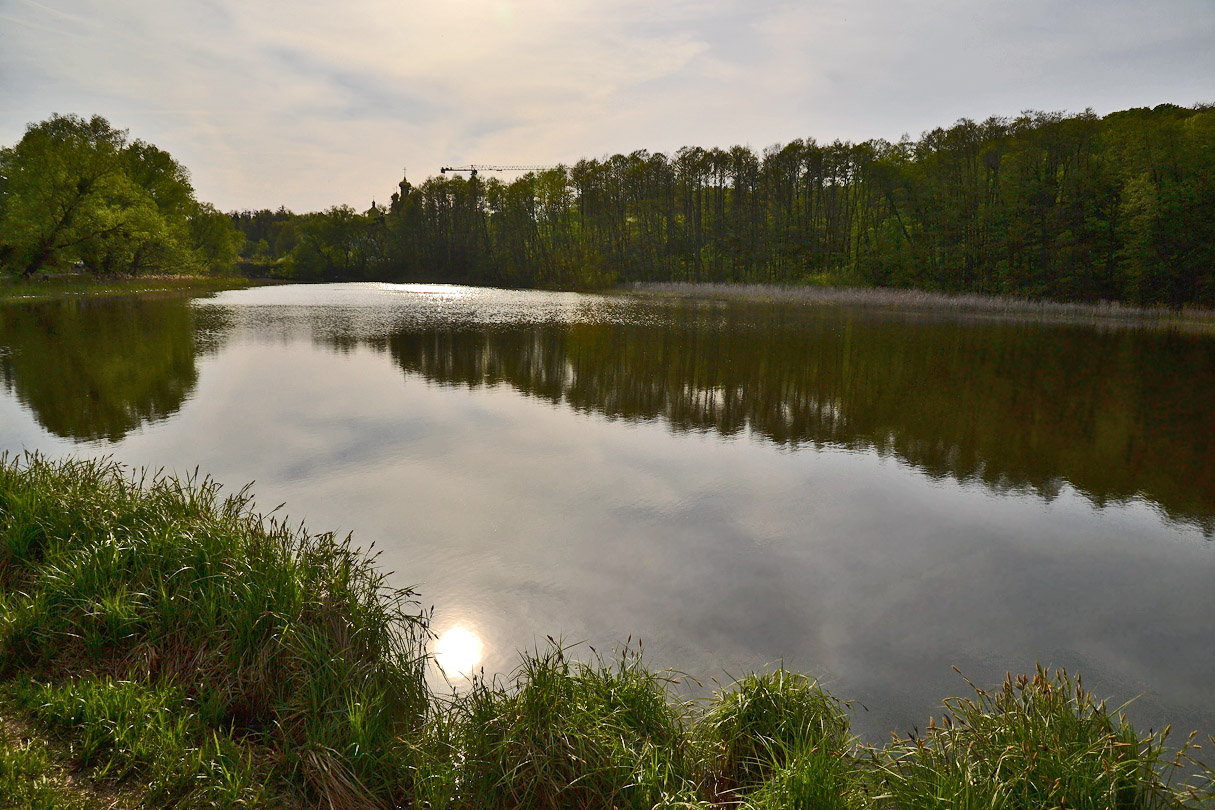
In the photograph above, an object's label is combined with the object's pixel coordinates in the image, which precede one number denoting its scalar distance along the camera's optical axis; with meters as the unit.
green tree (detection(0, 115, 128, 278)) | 38.06
